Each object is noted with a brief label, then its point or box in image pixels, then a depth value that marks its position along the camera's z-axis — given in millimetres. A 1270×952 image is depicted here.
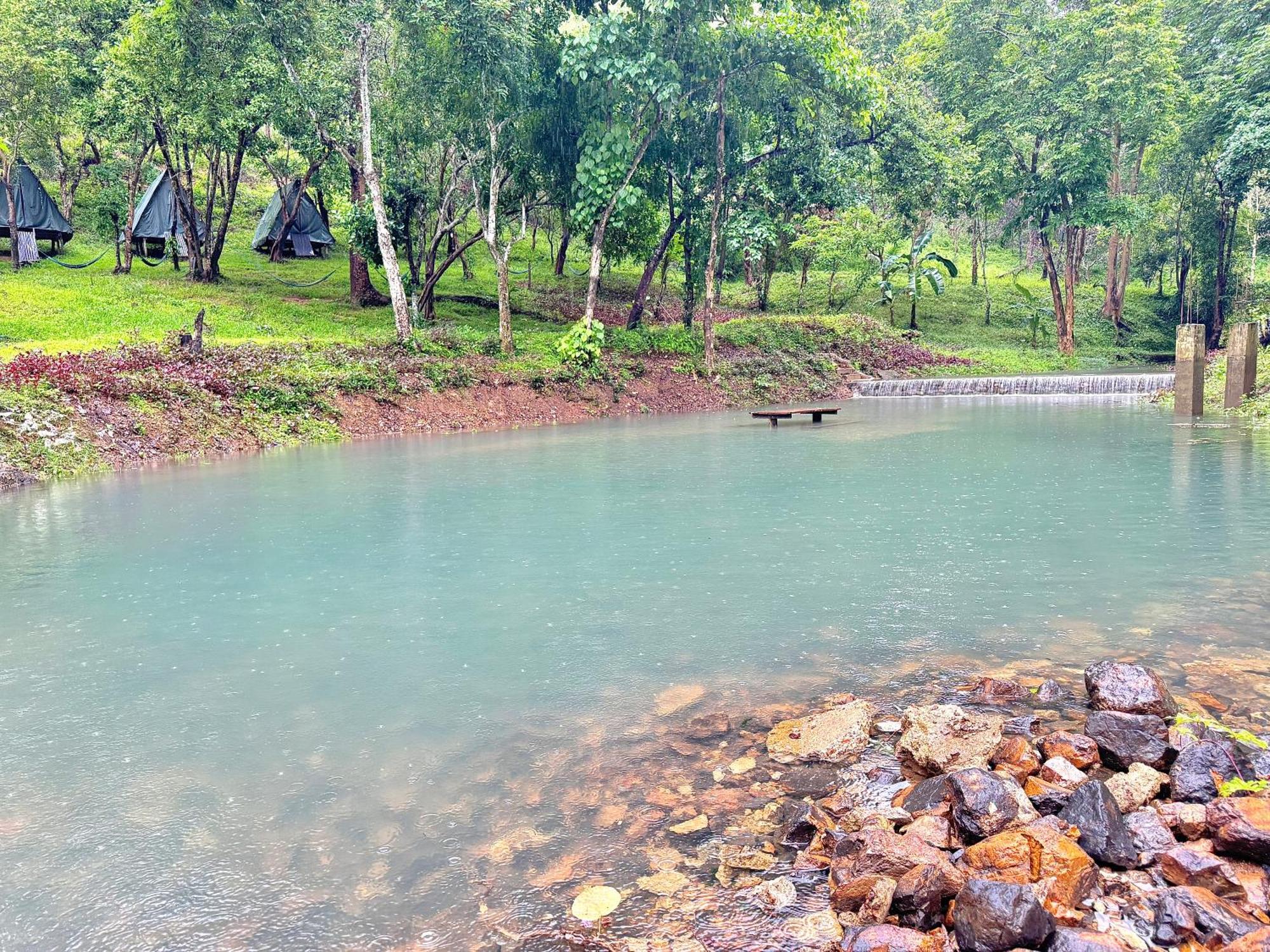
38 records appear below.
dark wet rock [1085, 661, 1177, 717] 3883
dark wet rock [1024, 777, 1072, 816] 3273
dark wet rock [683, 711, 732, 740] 4102
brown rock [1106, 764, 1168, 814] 3234
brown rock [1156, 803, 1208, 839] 3012
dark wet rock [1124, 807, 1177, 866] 2936
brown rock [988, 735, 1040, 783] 3514
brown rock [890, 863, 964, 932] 2695
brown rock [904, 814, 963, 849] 3049
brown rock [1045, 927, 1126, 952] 2428
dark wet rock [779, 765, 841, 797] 3572
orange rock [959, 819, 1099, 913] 2699
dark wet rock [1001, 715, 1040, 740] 3877
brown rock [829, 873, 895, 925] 2744
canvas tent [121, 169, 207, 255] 32031
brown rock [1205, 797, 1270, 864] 2807
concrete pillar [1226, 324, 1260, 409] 16797
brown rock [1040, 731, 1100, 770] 3561
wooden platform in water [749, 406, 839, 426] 18562
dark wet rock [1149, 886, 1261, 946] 2512
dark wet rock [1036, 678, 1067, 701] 4293
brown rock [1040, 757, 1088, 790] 3387
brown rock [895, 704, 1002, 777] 3574
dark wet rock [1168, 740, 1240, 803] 3246
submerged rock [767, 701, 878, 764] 3834
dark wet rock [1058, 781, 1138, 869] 2902
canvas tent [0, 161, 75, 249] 28609
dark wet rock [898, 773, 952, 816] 3268
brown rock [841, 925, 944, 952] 2557
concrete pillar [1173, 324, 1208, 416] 16844
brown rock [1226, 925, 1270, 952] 2369
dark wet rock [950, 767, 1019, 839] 3076
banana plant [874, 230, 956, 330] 35094
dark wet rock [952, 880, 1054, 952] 2480
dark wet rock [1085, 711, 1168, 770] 3488
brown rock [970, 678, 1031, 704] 4301
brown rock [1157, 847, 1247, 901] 2688
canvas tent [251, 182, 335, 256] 34750
